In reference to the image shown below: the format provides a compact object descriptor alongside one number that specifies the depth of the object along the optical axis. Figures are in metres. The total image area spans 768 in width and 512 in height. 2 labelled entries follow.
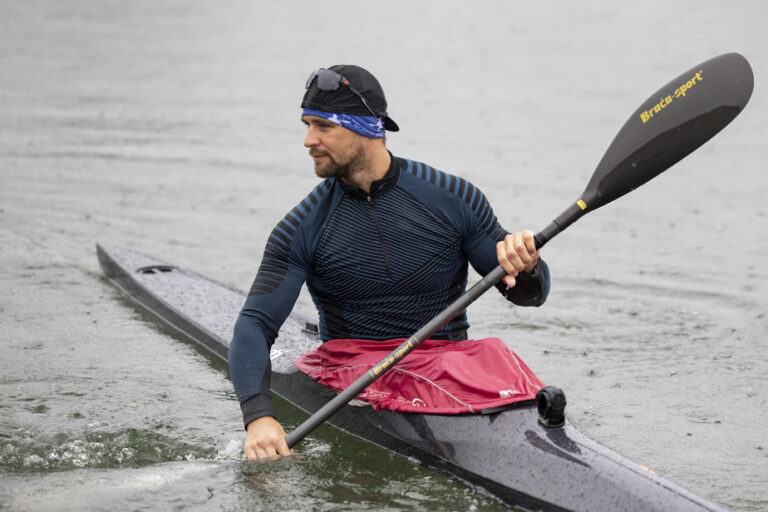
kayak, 7.50
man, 8.73
